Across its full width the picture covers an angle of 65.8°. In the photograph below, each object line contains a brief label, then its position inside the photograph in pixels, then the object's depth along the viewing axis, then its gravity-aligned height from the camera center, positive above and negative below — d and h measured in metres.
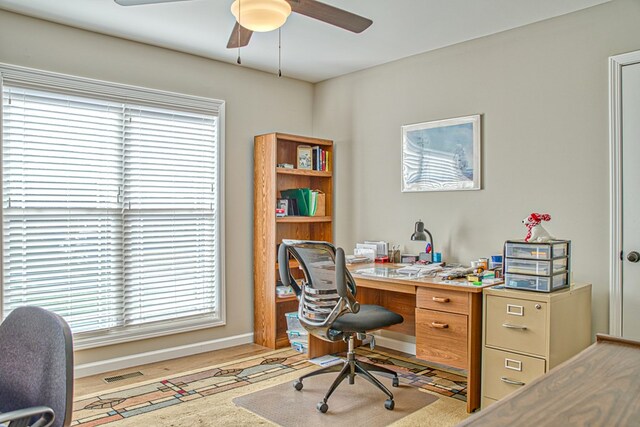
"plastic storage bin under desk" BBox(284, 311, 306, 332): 4.19 -0.92
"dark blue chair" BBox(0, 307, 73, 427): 1.45 -0.49
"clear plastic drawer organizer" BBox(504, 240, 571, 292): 2.72 -0.29
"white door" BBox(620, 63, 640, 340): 2.93 +0.09
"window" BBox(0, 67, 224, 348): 3.27 +0.06
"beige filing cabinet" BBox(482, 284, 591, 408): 2.65 -0.67
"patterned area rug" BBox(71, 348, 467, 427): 2.94 -1.16
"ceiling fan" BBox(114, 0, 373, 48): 2.34 +1.02
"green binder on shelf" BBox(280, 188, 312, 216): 4.48 +0.16
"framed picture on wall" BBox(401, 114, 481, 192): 3.70 +0.47
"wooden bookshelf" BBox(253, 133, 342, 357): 4.22 -0.10
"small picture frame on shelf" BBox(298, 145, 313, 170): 4.55 +0.53
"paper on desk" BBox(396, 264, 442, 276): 3.37 -0.39
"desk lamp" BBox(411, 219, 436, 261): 3.80 -0.16
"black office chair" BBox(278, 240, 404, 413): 2.96 -0.56
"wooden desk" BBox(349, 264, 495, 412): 2.91 -0.66
